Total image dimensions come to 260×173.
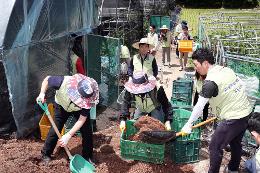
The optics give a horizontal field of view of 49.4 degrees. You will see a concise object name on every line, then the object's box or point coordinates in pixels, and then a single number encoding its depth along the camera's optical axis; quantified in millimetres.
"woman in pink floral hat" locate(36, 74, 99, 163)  3977
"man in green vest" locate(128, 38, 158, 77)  5560
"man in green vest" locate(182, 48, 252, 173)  3768
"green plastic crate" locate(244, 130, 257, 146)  5046
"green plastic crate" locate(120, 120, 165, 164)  4327
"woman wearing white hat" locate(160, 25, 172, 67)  9704
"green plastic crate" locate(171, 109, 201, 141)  4674
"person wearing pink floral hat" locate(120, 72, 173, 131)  4229
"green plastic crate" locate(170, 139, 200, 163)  4646
